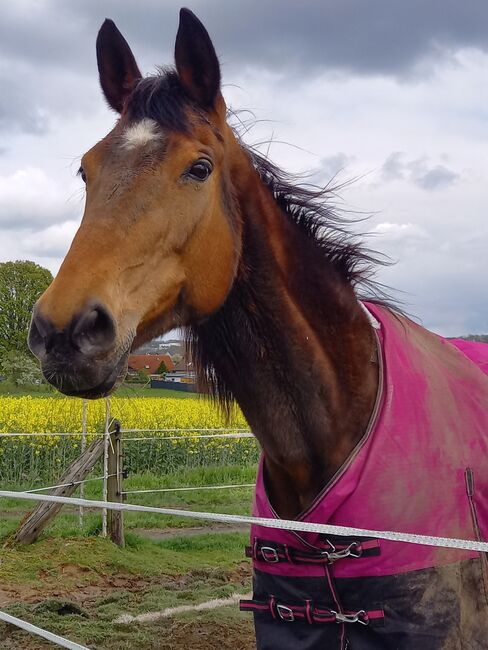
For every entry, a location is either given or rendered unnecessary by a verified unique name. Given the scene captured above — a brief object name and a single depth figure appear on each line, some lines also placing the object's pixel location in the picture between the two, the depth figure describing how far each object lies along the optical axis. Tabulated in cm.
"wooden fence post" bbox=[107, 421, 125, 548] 772
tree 2144
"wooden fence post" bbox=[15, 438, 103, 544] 725
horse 206
